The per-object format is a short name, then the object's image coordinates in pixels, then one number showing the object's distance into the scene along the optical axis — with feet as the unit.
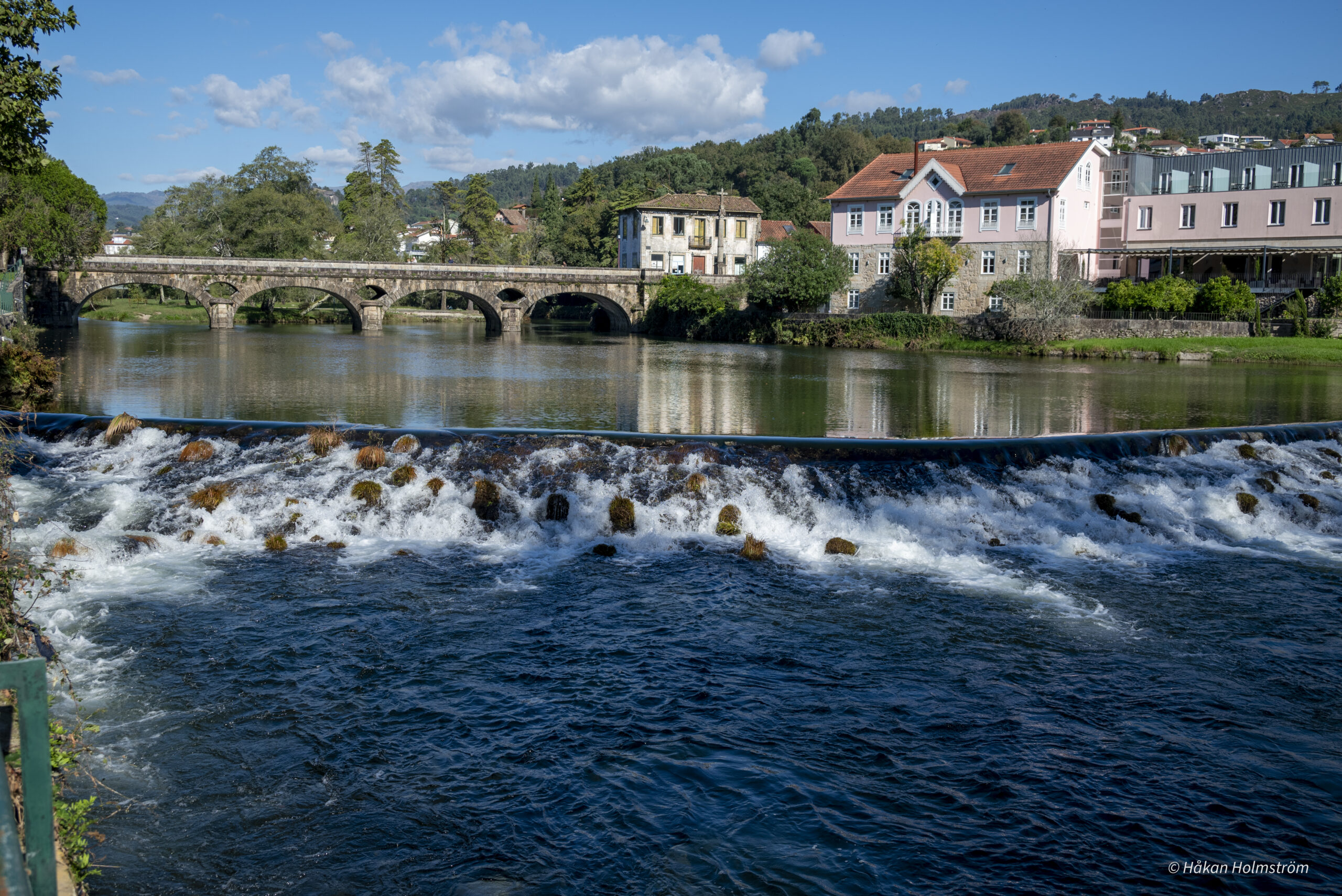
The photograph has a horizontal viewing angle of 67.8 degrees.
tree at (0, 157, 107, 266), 162.23
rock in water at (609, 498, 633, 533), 44.16
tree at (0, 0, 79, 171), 54.19
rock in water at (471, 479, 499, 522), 44.93
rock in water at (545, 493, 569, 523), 44.80
